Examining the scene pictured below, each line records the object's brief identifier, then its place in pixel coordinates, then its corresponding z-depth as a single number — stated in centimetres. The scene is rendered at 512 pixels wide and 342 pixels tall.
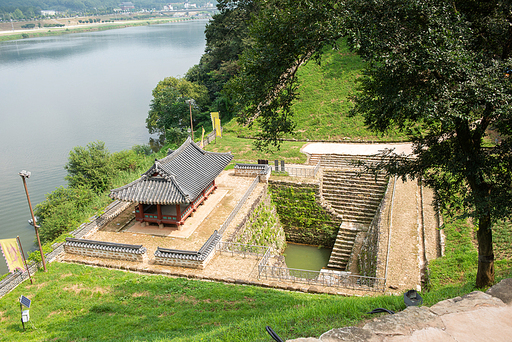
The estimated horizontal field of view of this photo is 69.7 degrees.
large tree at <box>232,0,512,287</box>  894
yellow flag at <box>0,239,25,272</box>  1508
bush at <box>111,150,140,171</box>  3133
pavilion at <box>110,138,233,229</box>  1892
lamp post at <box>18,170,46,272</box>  1514
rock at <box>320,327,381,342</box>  699
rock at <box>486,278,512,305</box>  795
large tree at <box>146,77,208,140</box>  4428
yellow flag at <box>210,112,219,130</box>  3303
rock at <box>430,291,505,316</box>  784
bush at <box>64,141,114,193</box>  2895
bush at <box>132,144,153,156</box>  3911
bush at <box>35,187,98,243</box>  2377
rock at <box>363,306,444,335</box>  725
